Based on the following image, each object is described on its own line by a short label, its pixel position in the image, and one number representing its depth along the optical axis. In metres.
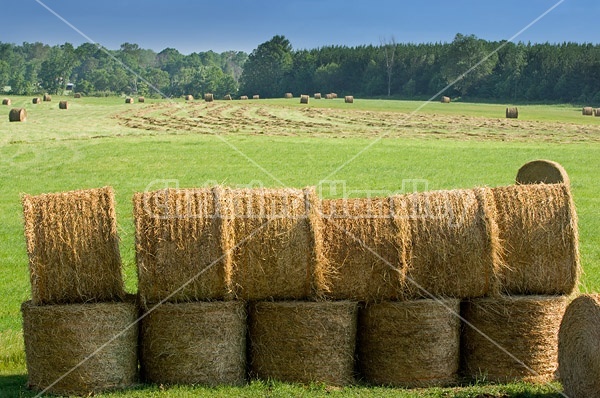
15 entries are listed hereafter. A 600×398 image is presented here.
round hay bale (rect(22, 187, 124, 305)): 15.66
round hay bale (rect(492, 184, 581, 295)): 16.91
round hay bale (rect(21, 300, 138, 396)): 15.52
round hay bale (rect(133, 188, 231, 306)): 15.83
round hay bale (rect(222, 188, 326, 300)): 16.09
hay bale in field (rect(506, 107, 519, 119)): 108.94
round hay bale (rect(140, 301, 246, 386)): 16.00
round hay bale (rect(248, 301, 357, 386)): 16.36
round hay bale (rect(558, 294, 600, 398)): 14.52
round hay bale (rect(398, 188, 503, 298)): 16.50
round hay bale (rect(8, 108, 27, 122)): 90.37
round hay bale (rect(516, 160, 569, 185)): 21.89
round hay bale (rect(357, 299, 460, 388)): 16.58
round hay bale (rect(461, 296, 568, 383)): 16.84
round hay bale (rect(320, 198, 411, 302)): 16.39
